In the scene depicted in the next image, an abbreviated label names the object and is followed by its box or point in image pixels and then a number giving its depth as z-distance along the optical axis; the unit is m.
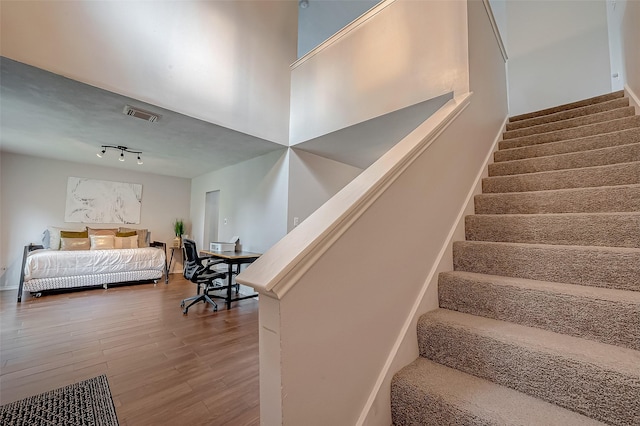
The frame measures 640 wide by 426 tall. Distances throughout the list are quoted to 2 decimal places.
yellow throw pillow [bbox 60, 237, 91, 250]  4.65
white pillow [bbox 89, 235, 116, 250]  4.86
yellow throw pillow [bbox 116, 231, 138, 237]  5.27
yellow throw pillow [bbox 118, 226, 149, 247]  5.48
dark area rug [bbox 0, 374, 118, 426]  1.48
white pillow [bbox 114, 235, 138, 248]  5.13
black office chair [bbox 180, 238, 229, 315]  3.47
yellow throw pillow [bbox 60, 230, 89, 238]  4.74
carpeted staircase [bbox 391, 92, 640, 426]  0.86
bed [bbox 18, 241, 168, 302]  3.94
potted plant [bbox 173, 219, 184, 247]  6.04
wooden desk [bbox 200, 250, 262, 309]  3.60
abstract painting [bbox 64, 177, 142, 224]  5.05
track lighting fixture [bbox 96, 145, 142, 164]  4.02
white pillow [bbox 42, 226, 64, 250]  4.68
